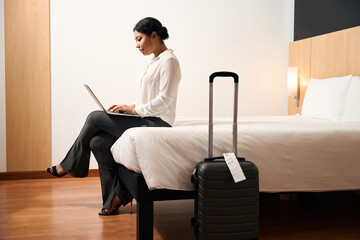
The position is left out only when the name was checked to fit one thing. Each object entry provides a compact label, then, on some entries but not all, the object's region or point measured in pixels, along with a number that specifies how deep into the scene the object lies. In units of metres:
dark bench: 1.96
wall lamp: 4.30
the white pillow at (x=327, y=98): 3.23
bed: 1.95
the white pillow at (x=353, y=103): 3.01
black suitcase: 1.83
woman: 2.51
